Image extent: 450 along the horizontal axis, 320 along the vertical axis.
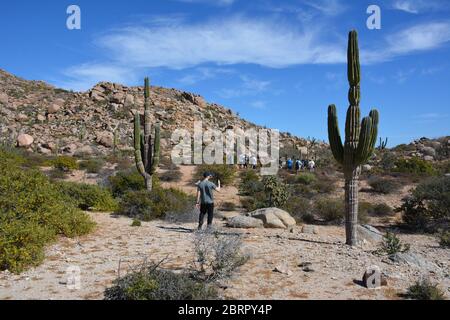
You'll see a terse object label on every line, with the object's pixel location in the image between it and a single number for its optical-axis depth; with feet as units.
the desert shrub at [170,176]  70.95
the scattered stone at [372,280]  17.25
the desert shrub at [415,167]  73.31
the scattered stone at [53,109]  143.95
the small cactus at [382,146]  144.46
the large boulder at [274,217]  34.37
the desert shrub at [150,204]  38.47
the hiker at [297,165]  86.02
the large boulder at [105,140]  121.25
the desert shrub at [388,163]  87.59
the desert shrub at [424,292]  15.65
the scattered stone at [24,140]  113.29
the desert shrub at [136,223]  33.14
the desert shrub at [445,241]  29.48
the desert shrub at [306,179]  66.54
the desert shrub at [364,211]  43.48
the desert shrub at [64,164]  75.10
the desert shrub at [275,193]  44.86
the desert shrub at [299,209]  42.60
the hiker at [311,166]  84.53
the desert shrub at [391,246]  23.24
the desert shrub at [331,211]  41.88
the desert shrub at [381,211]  46.94
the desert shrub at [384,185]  59.03
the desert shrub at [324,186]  60.46
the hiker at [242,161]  89.48
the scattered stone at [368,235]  29.89
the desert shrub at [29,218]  19.22
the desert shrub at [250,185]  57.57
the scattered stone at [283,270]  19.13
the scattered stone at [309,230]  32.30
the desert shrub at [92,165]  76.74
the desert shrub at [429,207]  40.45
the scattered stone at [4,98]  142.85
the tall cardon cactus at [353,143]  25.76
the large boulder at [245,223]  33.91
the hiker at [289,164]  86.91
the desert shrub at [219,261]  17.51
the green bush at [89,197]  40.22
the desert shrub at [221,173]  66.10
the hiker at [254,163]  89.08
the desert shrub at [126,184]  50.32
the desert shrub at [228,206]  48.38
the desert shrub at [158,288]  14.78
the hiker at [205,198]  29.40
